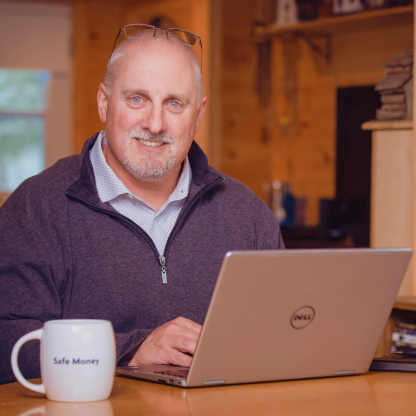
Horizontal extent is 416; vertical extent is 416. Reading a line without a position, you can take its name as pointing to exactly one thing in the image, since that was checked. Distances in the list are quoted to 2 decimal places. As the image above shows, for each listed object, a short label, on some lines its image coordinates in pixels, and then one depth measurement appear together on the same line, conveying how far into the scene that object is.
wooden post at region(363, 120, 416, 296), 2.71
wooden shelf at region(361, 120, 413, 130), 2.65
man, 1.55
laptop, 1.09
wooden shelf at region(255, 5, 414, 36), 4.23
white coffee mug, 1.05
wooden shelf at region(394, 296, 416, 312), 2.27
